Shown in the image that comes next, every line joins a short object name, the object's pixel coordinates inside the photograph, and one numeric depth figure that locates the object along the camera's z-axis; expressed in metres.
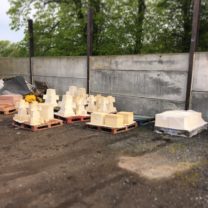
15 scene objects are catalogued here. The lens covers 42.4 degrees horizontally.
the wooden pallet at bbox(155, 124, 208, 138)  6.62
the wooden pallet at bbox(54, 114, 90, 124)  8.16
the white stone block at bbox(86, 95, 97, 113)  8.97
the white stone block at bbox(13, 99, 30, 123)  7.47
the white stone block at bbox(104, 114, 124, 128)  7.03
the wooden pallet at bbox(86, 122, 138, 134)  7.04
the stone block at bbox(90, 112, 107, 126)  7.28
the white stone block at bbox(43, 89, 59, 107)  9.58
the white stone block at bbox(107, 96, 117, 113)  8.81
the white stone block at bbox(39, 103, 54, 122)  7.39
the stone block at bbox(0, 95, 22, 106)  9.93
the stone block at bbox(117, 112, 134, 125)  7.39
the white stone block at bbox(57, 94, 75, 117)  8.21
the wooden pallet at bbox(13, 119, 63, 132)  7.19
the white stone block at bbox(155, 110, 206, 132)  6.64
